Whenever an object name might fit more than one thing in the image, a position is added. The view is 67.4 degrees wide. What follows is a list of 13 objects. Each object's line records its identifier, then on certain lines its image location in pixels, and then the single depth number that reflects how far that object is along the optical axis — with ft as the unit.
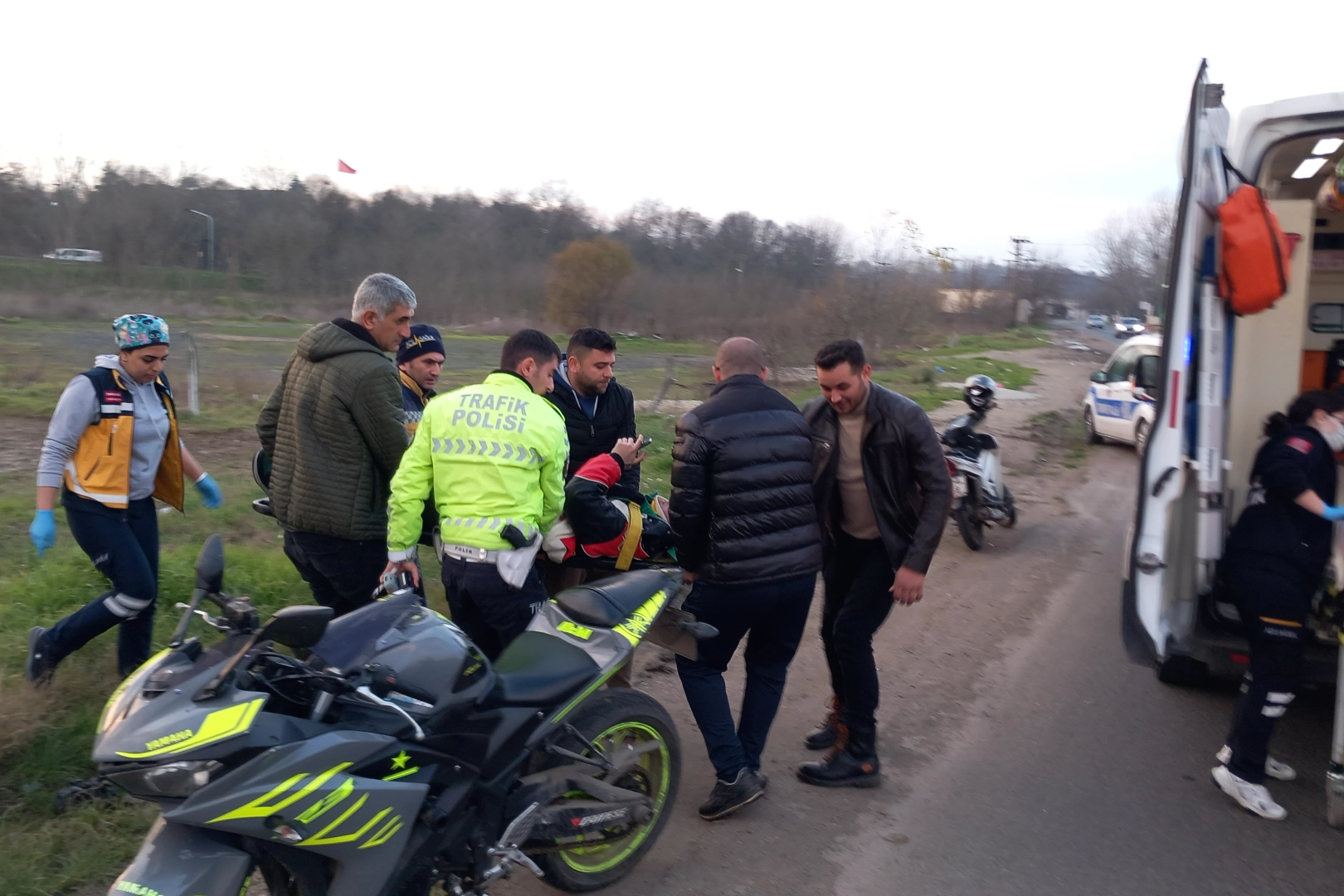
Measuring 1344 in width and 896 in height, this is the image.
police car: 46.06
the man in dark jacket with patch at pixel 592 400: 15.10
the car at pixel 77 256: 165.50
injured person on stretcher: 13.12
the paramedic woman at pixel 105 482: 13.84
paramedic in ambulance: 13.29
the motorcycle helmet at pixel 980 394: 30.09
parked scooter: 28.30
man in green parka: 13.80
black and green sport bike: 7.86
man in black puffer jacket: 12.80
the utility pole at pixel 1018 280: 222.28
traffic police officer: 12.17
